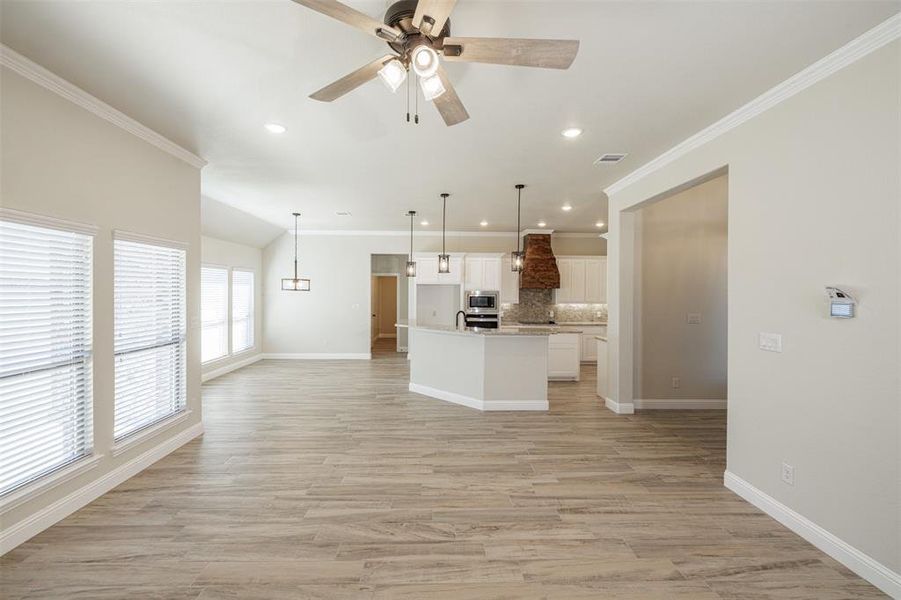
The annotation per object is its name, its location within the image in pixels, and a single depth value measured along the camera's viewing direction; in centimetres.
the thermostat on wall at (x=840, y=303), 212
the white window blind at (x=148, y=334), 315
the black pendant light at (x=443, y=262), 545
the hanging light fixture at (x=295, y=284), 735
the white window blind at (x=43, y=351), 230
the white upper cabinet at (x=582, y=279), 826
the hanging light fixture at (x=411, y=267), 651
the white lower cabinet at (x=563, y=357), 675
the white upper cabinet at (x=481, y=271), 812
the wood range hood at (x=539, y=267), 791
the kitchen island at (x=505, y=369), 504
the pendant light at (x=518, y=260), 525
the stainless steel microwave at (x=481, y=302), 796
